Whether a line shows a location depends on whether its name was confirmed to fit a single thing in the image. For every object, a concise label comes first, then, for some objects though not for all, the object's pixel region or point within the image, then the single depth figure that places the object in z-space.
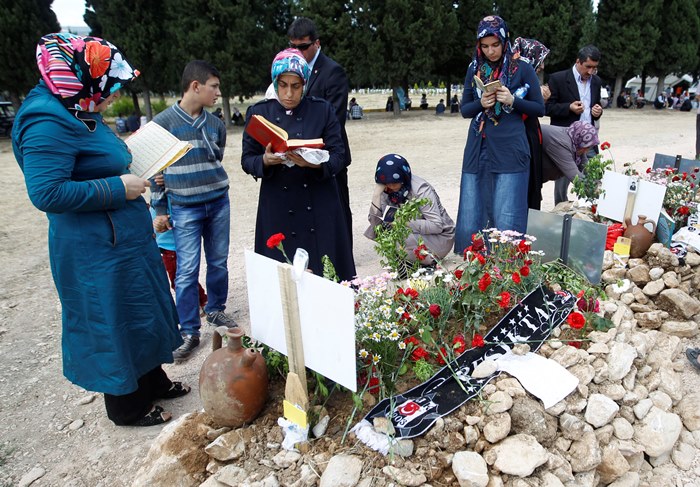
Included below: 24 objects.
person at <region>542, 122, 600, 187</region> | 4.49
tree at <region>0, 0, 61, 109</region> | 17.59
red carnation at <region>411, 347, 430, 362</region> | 2.26
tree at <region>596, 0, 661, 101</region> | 22.45
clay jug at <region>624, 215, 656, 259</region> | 3.55
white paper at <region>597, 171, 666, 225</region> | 3.62
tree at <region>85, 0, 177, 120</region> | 19.06
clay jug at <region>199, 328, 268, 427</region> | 2.07
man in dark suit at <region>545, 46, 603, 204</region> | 5.08
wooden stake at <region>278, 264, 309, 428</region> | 1.93
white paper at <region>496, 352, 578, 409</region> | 2.14
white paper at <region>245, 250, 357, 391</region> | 1.80
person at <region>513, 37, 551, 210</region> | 3.95
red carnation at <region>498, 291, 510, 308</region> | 2.49
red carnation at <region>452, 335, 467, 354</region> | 2.30
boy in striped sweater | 3.21
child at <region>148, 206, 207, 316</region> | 3.68
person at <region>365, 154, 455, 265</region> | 4.02
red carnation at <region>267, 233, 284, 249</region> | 2.03
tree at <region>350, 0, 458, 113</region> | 20.73
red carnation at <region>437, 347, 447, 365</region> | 2.35
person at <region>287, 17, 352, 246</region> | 3.40
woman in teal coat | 2.12
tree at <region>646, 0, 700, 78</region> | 23.27
